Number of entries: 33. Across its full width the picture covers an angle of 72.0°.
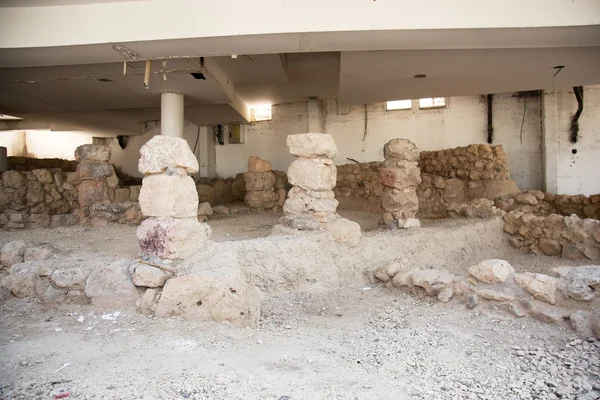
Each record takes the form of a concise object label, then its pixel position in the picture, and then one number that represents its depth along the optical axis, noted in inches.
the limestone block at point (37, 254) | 209.5
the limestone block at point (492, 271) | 181.3
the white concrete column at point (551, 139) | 439.2
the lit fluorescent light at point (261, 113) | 556.1
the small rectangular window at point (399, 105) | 504.4
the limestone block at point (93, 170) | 315.6
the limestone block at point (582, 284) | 157.3
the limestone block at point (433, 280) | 193.8
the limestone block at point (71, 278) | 183.9
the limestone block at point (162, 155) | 189.2
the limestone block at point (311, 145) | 243.6
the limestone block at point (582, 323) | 146.6
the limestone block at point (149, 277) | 176.2
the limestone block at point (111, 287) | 179.6
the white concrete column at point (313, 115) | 514.9
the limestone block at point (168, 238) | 186.7
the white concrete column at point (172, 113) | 350.9
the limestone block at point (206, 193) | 454.0
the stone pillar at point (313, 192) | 243.1
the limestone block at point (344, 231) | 241.3
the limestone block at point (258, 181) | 412.2
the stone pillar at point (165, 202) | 187.6
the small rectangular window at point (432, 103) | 494.0
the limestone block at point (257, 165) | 418.9
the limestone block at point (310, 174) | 245.6
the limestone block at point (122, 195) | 339.6
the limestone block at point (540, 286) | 165.3
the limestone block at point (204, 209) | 347.9
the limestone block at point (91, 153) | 317.4
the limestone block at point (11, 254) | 211.5
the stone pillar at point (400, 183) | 304.3
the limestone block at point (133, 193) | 354.6
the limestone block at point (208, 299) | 166.4
